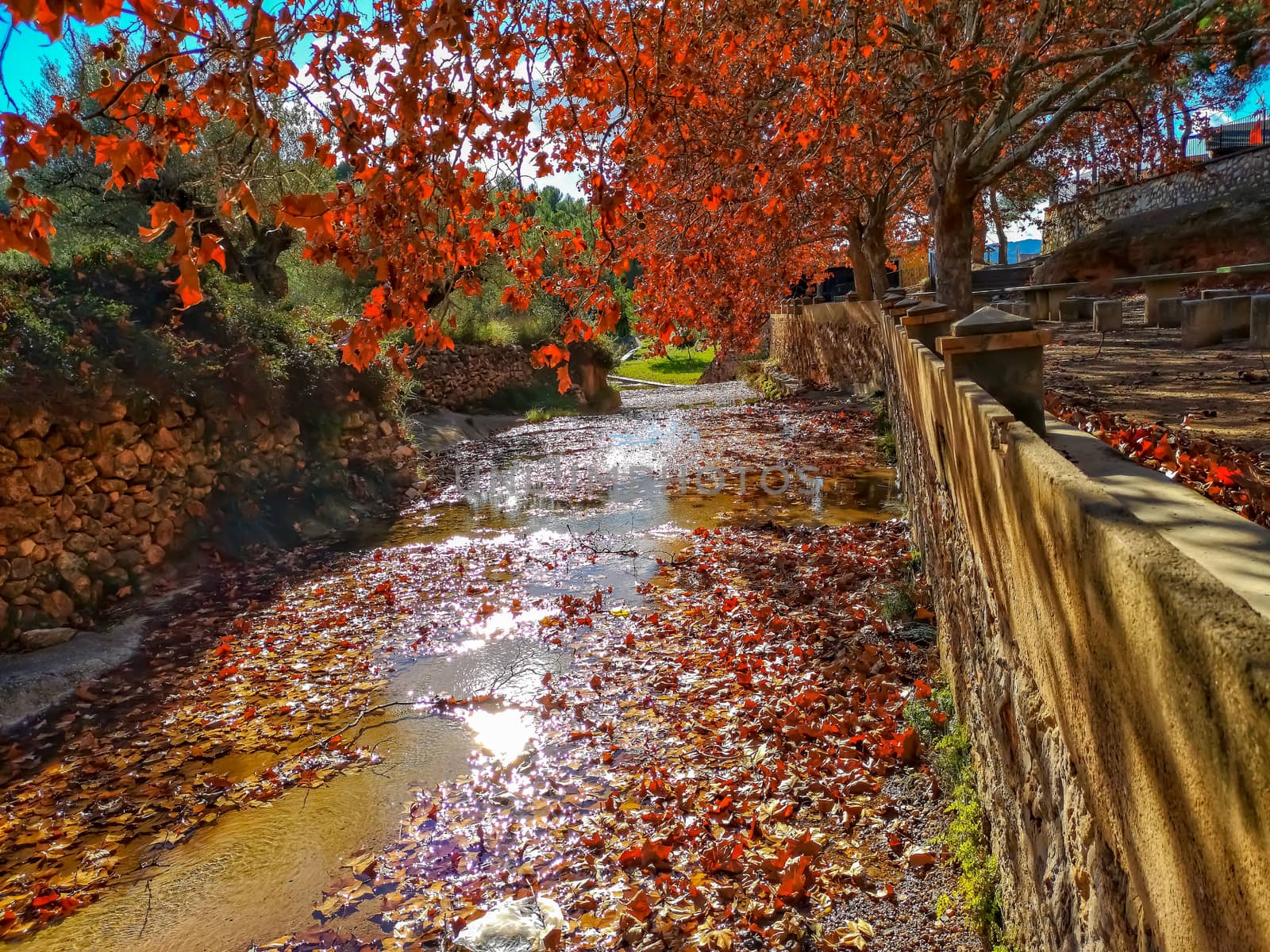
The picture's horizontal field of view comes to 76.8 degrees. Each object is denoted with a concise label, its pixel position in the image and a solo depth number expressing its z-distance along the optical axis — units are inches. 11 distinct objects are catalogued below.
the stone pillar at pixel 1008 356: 150.6
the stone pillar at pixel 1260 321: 352.9
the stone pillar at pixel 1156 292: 556.4
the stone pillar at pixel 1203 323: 399.5
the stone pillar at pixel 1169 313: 542.8
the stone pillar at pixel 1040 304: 791.1
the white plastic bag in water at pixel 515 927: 145.6
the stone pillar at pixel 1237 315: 405.1
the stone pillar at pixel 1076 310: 729.6
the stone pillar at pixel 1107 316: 551.8
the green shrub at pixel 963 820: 138.3
